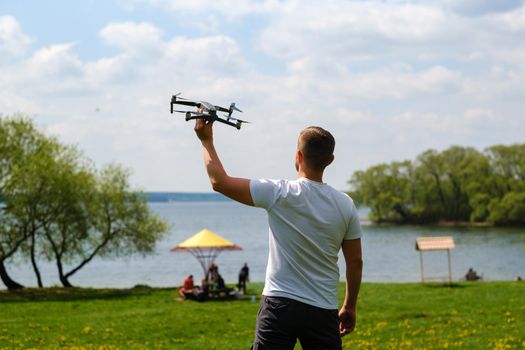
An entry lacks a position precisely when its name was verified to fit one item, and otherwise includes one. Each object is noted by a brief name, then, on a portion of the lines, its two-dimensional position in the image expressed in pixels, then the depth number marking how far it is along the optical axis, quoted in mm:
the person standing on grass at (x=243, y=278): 31859
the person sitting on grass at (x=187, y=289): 30484
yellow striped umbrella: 33125
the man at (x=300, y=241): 4699
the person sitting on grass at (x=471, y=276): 39438
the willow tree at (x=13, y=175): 36562
